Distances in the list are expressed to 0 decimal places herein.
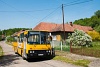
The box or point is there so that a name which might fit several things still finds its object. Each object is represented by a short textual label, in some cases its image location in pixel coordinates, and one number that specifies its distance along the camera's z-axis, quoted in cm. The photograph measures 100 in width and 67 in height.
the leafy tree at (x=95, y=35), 2189
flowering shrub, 1406
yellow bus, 798
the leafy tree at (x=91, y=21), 4135
